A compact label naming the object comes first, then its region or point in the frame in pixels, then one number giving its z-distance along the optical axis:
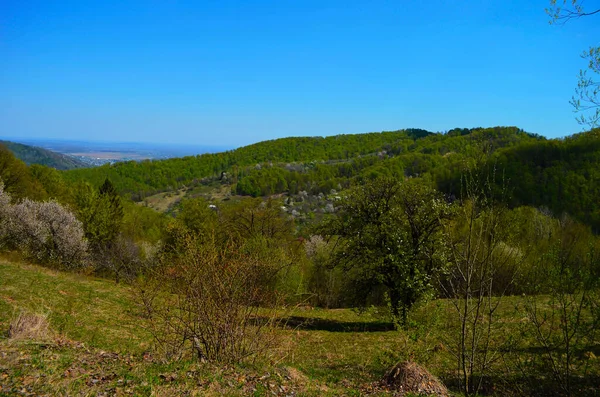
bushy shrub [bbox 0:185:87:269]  28.02
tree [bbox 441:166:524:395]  5.86
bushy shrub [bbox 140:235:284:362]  7.87
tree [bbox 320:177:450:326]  15.67
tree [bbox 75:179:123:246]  38.12
